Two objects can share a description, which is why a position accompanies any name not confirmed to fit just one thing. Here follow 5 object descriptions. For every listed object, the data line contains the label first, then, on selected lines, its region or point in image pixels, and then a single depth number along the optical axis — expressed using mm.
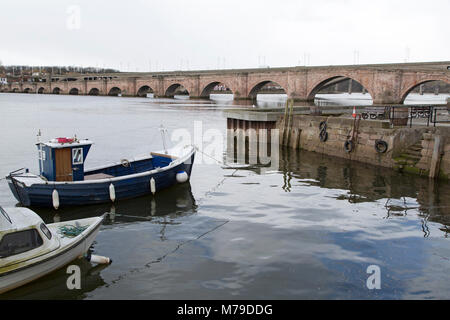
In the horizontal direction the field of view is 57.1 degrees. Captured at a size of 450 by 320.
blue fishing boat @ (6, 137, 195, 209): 15797
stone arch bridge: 62416
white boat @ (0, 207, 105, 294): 9781
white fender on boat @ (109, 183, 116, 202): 16891
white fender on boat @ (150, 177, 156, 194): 18328
